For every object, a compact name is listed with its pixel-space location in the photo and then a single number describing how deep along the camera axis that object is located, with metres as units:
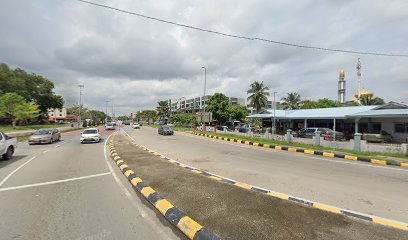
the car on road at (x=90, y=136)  19.31
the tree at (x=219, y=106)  51.16
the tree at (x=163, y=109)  88.94
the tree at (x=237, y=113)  54.39
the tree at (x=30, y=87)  54.10
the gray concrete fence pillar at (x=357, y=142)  13.93
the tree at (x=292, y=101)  53.75
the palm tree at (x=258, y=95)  48.41
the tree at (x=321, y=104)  51.29
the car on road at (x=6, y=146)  10.26
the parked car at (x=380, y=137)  22.30
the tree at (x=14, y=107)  40.05
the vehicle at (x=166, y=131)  29.48
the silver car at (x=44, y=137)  18.67
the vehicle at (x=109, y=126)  46.31
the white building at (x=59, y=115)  118.12
